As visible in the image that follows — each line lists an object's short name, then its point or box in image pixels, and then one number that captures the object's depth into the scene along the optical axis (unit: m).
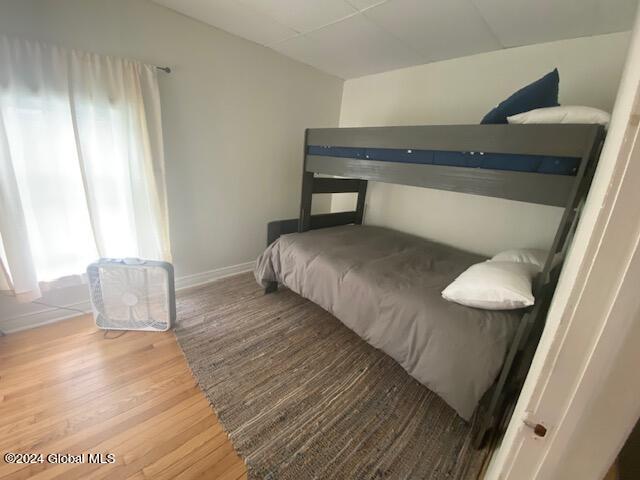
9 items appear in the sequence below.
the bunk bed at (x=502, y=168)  1.13
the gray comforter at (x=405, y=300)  1.14
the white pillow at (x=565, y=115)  1.14
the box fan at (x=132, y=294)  1.68
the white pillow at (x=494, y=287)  1.17
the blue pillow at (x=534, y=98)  1.34
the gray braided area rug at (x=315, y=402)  1.12
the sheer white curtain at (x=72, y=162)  1.49
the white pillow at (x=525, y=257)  1.57
